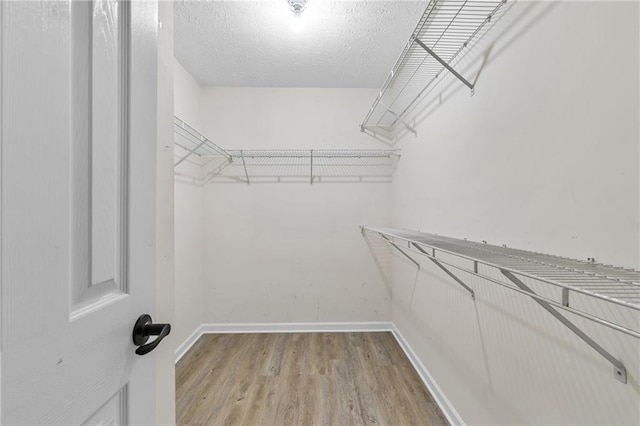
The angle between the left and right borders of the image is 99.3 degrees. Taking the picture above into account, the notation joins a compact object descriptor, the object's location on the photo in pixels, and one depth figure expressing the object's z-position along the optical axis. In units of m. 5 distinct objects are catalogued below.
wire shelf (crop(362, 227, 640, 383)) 0.52
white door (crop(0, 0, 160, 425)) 0.34
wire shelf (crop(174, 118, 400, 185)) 2.62
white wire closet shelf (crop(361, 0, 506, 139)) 1.12
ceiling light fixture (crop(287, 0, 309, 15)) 1.54
